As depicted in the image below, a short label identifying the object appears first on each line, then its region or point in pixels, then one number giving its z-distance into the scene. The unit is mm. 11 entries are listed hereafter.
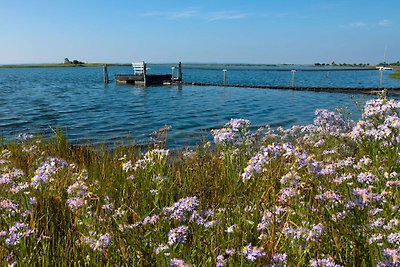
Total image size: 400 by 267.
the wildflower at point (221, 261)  2200
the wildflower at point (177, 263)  2035
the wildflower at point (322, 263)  2175
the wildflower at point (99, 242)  2466
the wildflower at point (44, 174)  3085
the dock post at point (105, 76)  51175
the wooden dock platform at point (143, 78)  46525
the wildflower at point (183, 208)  2691
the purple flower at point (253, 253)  2127
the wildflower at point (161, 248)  2420
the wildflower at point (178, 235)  2428
